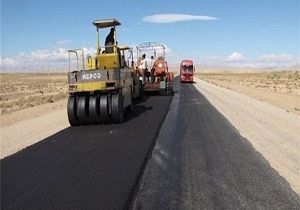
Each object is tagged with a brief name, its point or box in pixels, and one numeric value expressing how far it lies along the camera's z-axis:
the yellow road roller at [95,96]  13.91
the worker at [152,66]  29.53
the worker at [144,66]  27.52
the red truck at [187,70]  53.38
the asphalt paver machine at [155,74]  27.64
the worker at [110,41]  16.30
